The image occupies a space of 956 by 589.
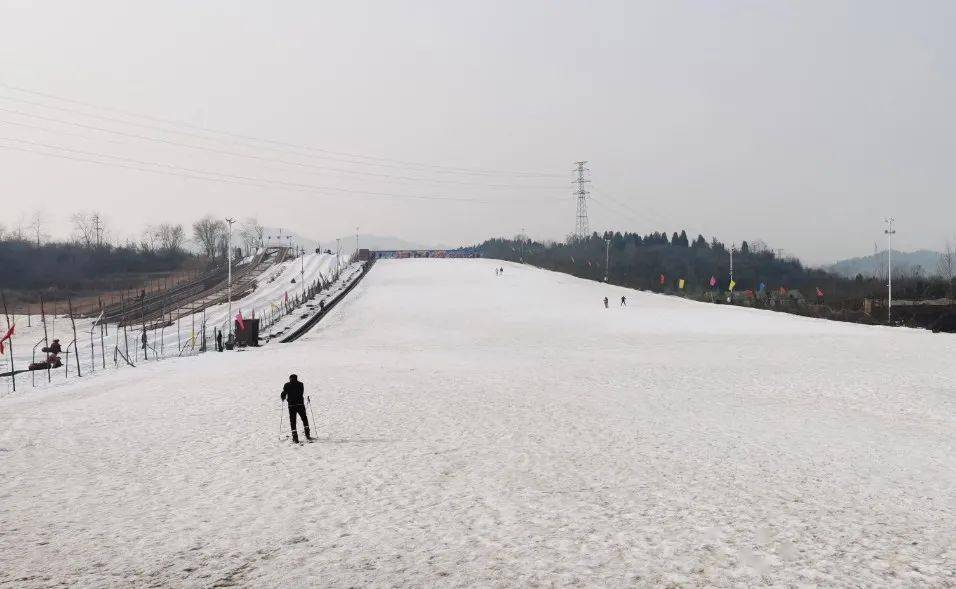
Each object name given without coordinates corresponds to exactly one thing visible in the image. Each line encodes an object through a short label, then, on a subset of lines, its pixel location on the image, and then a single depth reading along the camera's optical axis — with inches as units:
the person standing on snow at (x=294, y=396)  614.9
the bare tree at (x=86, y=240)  6347.4
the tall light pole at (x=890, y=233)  2487.0
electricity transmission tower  4704.7
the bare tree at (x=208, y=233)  7096.5
